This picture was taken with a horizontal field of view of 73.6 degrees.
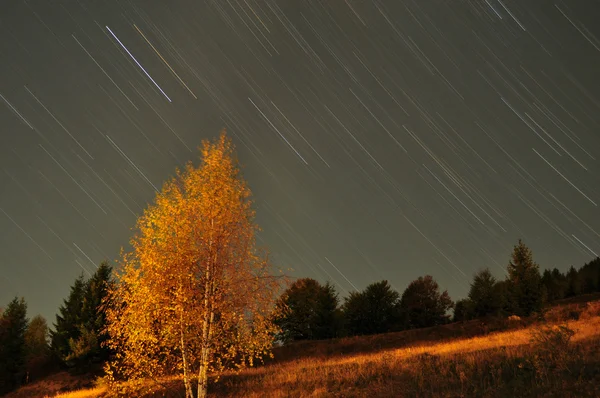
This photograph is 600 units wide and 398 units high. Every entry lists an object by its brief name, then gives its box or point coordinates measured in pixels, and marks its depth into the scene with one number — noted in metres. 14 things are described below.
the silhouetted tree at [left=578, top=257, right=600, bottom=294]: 94.00
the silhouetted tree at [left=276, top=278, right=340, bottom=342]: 50.00
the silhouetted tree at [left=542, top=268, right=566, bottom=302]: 91.62
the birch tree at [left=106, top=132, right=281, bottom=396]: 16.17
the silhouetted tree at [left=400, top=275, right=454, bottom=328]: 66.50
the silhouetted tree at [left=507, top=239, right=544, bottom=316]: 46.41
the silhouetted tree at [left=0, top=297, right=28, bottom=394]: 43.31
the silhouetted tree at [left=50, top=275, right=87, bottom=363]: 42.62
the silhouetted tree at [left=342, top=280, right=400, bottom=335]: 54.47
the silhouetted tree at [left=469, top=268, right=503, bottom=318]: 56.53
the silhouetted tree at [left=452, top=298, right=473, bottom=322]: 57.66
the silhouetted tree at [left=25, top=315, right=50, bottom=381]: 45.16
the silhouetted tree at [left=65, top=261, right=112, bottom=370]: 40.19
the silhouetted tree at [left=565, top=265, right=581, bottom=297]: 93.05
